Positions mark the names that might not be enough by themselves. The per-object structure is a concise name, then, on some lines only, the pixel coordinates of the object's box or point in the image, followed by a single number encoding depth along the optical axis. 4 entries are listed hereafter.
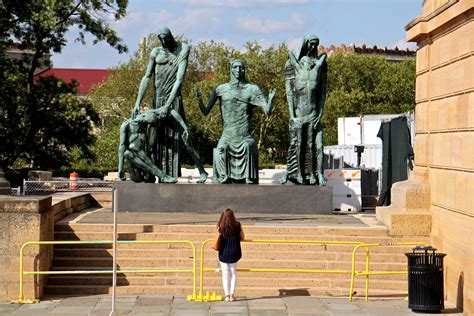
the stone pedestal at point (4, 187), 21.11
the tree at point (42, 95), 39.69
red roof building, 107.78
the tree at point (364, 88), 68.38
